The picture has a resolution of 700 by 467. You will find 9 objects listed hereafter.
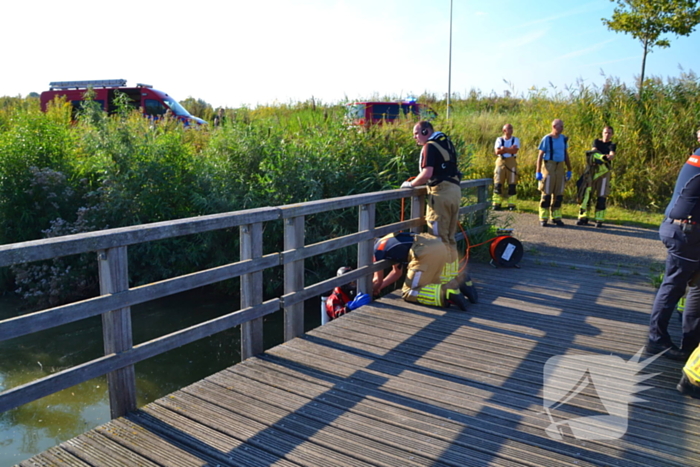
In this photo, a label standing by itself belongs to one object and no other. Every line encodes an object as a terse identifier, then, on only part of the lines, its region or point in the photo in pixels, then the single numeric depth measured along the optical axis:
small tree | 17.89
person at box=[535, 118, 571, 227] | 11.66
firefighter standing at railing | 6.33
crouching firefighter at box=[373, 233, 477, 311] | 6.09
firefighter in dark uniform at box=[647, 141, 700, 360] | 4.40
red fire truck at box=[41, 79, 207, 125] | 21.38
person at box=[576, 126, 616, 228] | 11.56
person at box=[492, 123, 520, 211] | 13.29
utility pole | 26.48
